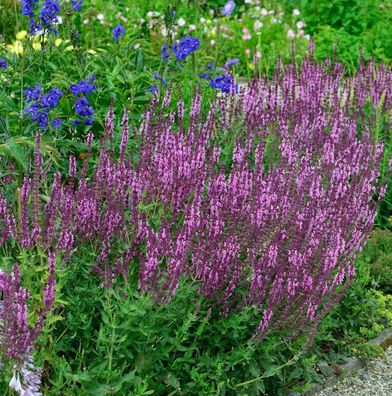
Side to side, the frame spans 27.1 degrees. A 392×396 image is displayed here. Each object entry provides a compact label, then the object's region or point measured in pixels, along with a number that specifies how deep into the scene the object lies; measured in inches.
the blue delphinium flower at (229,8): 261.5
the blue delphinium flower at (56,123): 179.6
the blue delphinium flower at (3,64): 180.6
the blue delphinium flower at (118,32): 220.5
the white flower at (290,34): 352.2
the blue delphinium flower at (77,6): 209.7
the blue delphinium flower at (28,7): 185.6
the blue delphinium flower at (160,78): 205.2
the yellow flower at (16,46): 258.9
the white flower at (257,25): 353.3
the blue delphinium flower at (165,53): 209.5
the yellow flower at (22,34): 281.4
